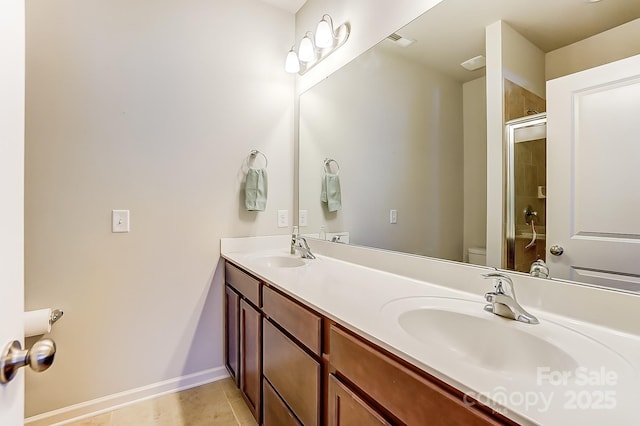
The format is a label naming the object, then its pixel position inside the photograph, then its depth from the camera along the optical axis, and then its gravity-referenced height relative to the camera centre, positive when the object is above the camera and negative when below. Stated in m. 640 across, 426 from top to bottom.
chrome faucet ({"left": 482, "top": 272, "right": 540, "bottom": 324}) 0.86 -0.26
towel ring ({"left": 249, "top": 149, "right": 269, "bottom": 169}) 2.14 +0.43
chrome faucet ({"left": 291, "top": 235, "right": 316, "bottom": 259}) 1.93 -0.22
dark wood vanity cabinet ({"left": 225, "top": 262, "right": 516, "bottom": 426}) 0.63 -0.47
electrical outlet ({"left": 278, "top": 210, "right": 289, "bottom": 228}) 2.29 -0.03
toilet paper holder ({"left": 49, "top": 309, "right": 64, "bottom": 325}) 1.48 -0.50
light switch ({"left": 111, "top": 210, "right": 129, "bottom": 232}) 1.73 -0.04
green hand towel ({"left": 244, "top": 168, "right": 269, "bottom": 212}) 2.08 +0.16
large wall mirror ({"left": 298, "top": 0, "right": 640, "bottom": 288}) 0.98 +0.41
